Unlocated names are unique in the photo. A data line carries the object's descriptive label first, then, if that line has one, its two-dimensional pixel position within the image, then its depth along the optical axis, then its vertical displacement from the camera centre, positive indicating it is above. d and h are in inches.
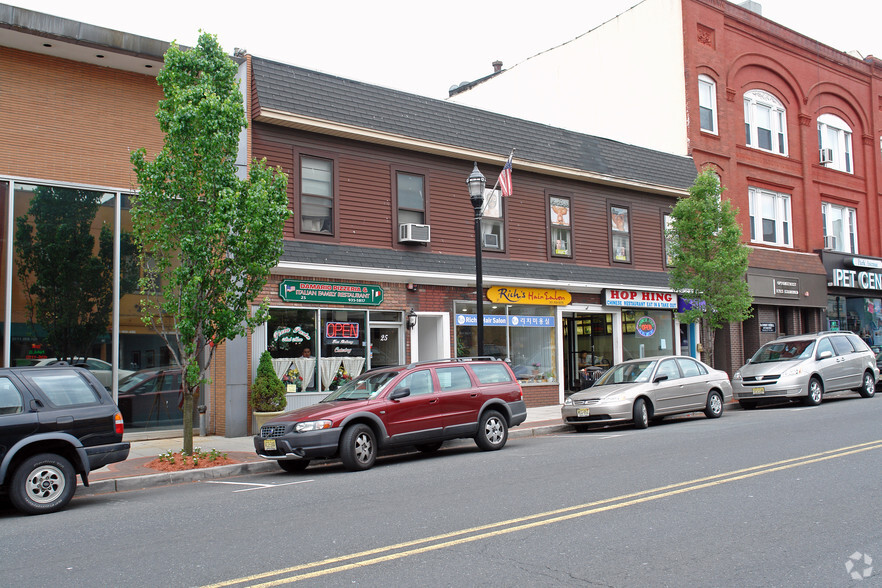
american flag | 660.7 +151.8
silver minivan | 714.8 -17.9
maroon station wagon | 431.2 -35.0
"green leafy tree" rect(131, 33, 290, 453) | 460.4 +92.0
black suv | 336.5 -32.4
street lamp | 592.1 +119.5
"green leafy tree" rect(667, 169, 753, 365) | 802.8 +102.0
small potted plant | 579.2 -25.6
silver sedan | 589.9 -32.3
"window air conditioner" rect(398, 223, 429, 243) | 696.4 +113.3
